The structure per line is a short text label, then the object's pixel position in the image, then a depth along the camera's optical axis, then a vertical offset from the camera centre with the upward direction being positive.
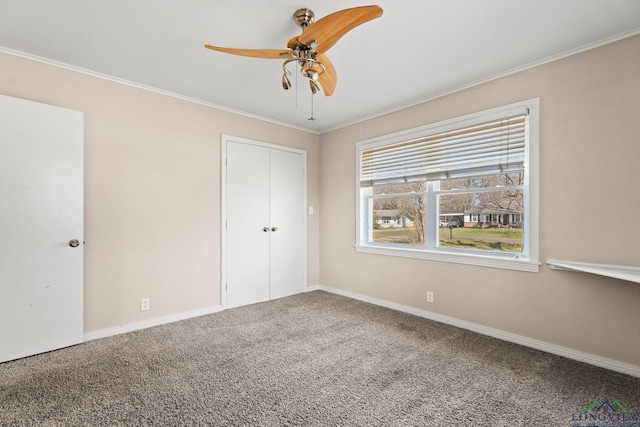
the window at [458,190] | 2.73 +0.24
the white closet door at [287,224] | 4.20 -0.16
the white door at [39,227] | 2.34 -0.11
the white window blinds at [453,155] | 2.79 +0.63
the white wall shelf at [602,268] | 1.96 -0.41
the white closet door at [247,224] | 3.75 -0.15
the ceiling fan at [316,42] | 1.59 +1.04
